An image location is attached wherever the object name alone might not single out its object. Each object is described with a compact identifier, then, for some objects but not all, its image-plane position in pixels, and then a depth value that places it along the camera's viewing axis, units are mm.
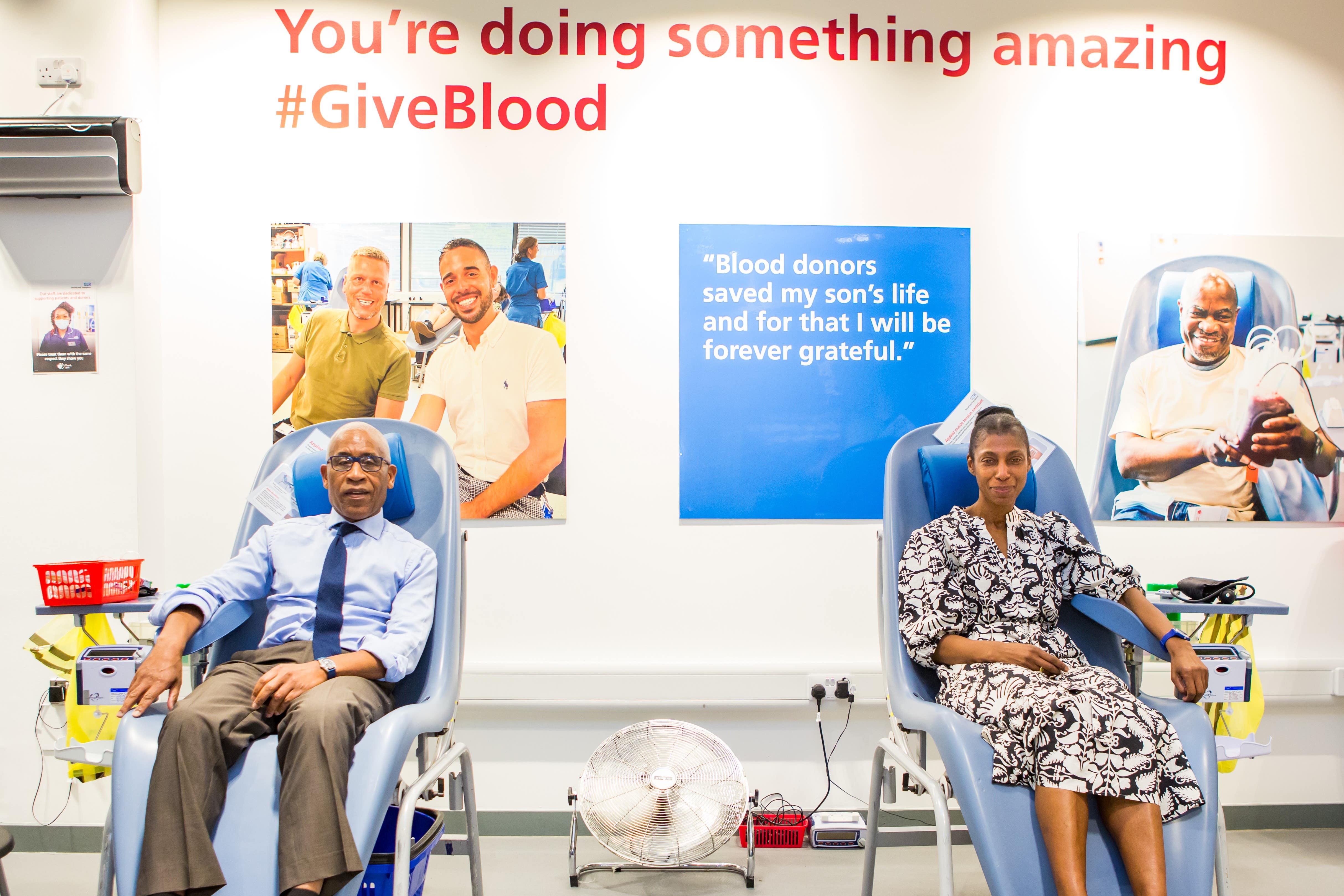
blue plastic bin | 1701
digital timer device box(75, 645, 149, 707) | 1919
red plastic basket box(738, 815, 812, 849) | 2738
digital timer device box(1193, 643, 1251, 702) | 1984
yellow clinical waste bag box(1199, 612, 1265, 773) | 2615
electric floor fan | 2295
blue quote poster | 2855
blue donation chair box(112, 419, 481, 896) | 1601
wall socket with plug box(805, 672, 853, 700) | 2834
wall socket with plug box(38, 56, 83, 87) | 2664
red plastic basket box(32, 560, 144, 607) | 2100
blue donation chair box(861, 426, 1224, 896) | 1652
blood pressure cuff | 2291
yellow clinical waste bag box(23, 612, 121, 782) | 2410
